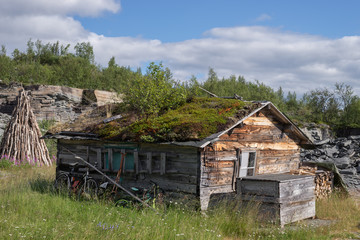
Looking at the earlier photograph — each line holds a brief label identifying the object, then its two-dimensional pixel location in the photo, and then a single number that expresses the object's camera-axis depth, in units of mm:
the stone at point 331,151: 20953
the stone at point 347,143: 22069
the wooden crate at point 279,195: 8727
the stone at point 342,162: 18219
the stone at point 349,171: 17023
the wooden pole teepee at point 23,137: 17578
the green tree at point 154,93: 12325
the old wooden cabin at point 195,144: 9789
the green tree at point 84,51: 35906
